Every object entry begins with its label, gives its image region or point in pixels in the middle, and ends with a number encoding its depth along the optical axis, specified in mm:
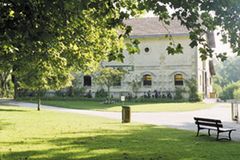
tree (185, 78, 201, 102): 46500
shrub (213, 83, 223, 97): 63247
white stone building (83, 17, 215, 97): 49688
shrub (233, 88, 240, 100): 54031
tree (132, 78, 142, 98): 50562
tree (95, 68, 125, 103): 45500
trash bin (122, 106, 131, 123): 22016
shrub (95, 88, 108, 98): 51219
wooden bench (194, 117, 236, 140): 14734
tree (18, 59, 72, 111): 30223
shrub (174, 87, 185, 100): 47731
